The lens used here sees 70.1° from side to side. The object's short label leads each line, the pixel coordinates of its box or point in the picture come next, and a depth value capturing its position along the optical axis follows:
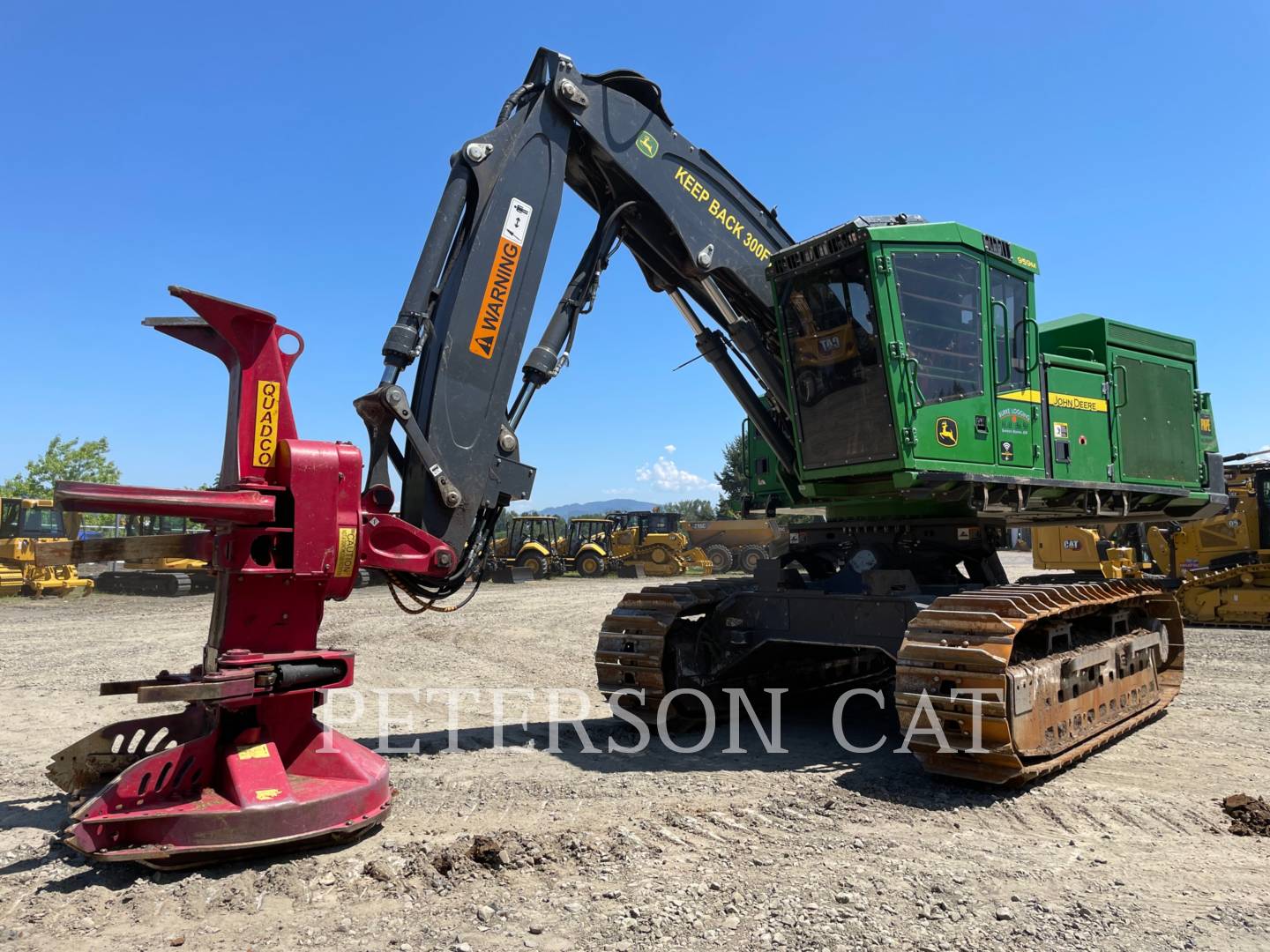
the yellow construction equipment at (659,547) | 32.59
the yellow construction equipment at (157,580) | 23.70
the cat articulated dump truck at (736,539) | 34.06
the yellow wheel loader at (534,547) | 31.45
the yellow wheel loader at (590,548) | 32.28
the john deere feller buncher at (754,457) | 4.52
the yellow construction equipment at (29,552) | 22.28
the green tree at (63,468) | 48.47
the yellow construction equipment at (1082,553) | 17.59
